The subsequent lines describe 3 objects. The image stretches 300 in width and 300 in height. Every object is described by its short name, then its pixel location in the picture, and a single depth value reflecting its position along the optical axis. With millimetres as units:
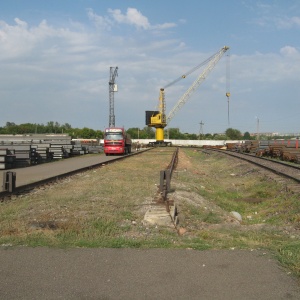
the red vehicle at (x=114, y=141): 40625
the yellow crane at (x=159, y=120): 87625
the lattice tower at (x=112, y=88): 106062
